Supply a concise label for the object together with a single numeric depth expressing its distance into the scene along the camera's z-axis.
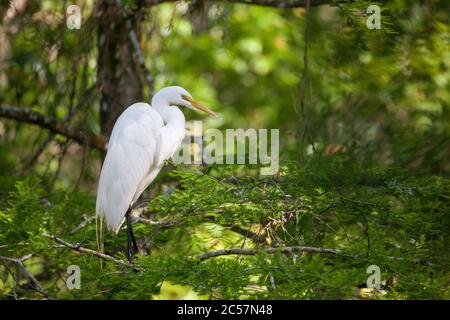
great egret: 6.81
